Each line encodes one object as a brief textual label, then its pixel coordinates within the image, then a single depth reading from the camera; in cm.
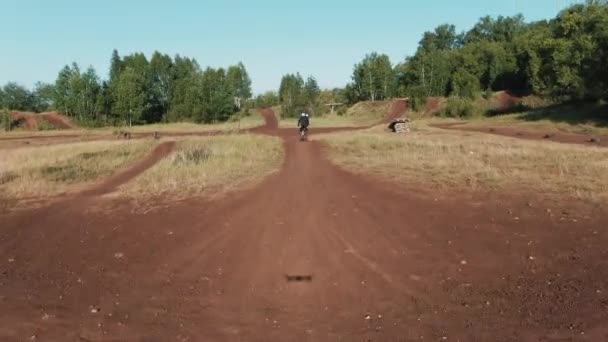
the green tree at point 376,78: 9781
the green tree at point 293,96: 8306
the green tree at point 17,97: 10775
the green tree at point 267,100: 13577
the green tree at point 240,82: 12276
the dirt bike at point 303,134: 3075
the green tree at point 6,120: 7350
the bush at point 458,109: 6203
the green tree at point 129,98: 8250
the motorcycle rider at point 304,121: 3016
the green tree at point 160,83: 9556
